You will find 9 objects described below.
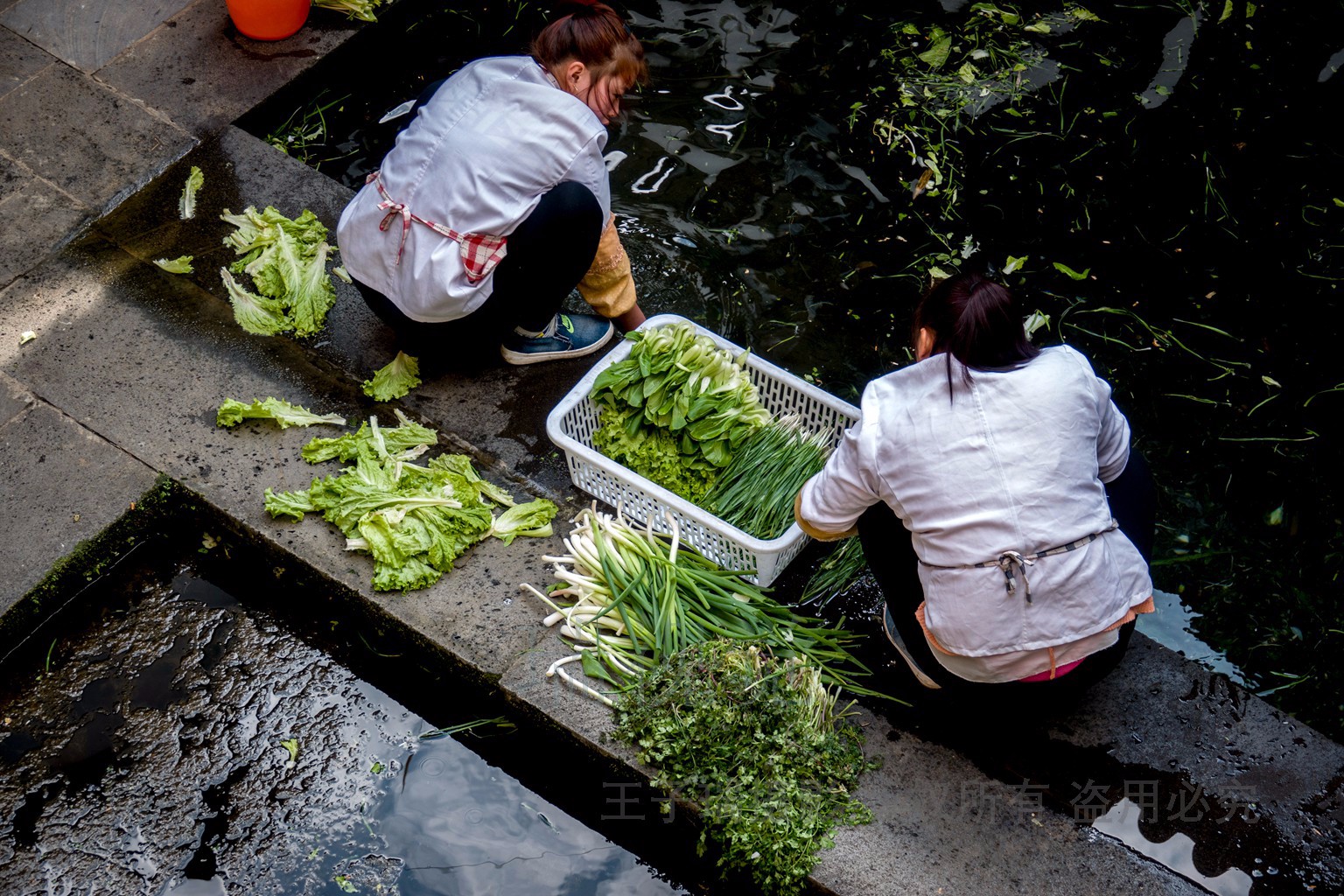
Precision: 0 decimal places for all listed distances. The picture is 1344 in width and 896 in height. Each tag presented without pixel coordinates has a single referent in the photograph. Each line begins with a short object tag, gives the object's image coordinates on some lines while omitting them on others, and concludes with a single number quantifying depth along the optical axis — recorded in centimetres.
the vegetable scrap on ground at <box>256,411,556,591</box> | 354
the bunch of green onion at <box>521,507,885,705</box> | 338
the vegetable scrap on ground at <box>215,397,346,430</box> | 390
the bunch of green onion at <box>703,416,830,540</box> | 364
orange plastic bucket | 507
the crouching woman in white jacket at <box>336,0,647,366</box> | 345
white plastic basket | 355
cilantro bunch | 297
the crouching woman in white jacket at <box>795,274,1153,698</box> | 273
